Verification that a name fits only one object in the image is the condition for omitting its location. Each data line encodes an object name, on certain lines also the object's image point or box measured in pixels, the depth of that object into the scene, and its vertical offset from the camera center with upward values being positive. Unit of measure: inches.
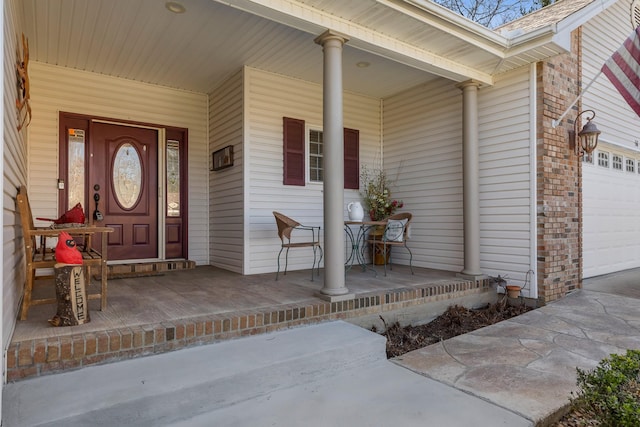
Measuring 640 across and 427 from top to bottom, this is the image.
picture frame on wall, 202.2 +31.7
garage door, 213.8 +0.6
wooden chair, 101.1 -12.5
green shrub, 62.5 -31.6
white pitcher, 184.9 +1.6
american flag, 137.8 +54.2
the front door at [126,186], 200.4 +16.2
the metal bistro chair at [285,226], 172.7 -4.8
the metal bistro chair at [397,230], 195.5 -7.6
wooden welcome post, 95.7 -20.7
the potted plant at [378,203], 231.8 +7.7
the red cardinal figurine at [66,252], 97.7 -9.4
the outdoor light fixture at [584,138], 184.4 +37.7
